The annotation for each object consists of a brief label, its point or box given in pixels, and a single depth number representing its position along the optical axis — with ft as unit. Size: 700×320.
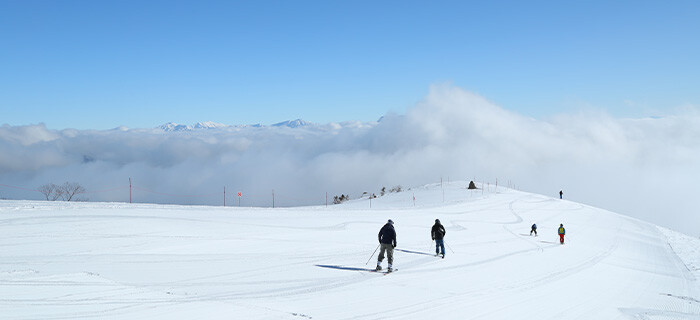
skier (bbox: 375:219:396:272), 55.42
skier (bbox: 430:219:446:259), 67.87
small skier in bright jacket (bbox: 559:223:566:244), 93.30
